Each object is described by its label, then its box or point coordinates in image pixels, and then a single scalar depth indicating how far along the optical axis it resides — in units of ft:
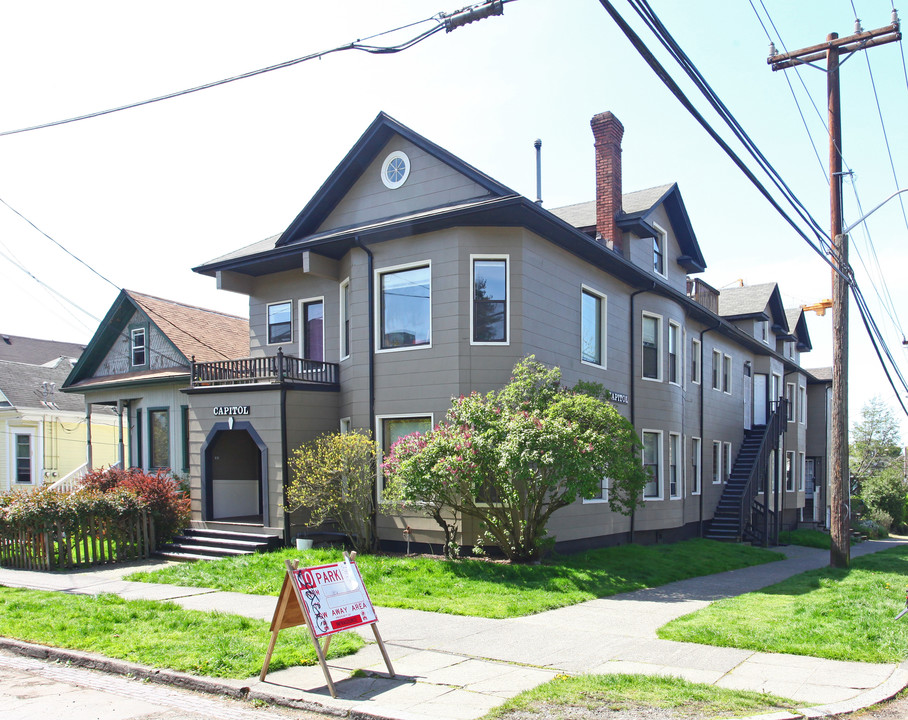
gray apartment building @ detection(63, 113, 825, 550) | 52.70
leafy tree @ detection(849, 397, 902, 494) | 187.83
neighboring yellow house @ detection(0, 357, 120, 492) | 108.06
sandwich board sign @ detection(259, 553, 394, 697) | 23.54
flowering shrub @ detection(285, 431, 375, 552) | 51.67
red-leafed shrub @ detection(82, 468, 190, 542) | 56.80
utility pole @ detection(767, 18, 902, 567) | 53.01
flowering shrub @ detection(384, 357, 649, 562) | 43.11
